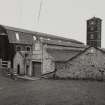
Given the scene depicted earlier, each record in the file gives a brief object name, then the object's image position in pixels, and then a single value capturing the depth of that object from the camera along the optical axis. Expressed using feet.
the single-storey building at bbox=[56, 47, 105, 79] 60.34
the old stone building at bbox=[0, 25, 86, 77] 69.71
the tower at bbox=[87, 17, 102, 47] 155.74
